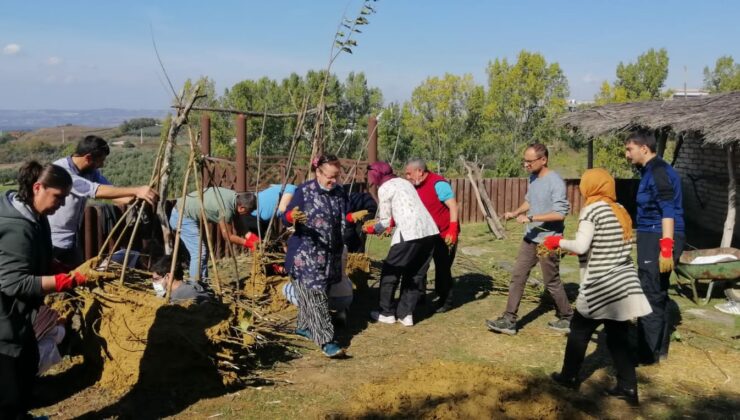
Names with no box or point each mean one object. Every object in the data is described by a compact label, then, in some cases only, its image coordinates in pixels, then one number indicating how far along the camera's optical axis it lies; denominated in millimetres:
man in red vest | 6434
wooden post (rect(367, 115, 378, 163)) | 11558
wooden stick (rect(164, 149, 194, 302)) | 4230
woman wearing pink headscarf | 5867
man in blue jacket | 4789
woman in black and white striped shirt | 4199
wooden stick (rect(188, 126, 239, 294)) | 4263
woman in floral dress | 5051
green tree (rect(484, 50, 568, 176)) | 26281
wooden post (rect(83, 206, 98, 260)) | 6879
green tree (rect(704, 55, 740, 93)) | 32375
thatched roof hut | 10289
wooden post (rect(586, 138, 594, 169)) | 15236
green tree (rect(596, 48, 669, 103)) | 25922
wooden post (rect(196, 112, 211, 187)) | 12460
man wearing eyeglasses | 5629
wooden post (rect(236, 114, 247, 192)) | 10534
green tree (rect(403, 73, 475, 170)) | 26859
